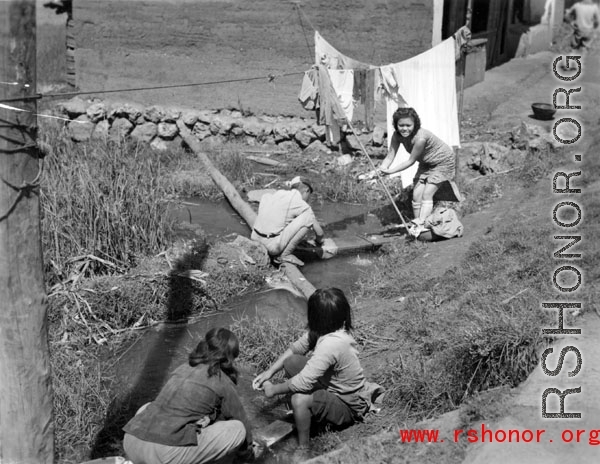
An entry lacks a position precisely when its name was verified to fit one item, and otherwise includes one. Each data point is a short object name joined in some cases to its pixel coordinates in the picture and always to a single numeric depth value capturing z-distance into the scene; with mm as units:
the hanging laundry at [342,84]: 9328
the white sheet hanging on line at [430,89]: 9344
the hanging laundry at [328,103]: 9250
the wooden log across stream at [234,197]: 6898
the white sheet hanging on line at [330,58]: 9562
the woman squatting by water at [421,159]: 8086
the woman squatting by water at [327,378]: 4414
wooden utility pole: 3227
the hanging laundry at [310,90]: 9320
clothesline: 9305
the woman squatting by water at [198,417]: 3881
